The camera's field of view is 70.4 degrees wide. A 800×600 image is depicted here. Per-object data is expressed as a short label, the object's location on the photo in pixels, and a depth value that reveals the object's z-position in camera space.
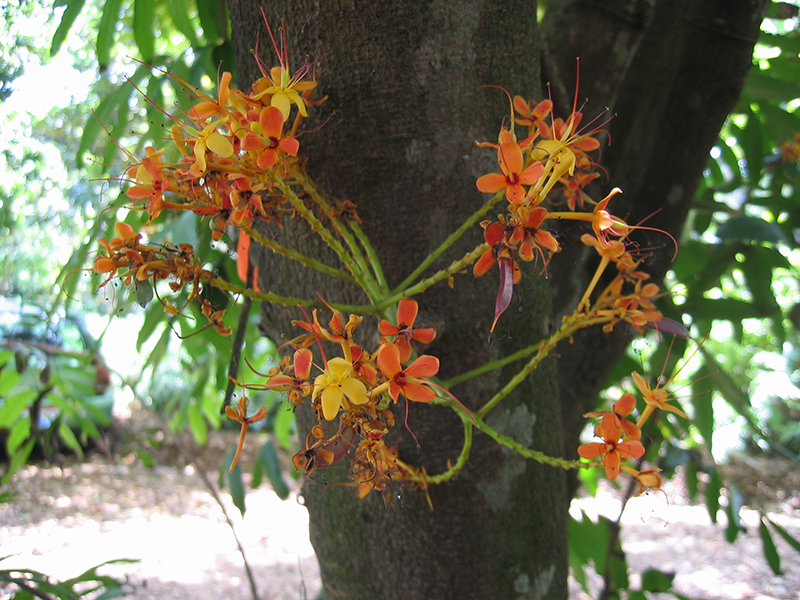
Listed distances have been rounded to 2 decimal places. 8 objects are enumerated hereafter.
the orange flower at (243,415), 0.34
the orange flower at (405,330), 0.32
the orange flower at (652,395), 0.37
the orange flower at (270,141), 0.31
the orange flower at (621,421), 0.34
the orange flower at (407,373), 0.29
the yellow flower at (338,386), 0.28
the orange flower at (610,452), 0.33
